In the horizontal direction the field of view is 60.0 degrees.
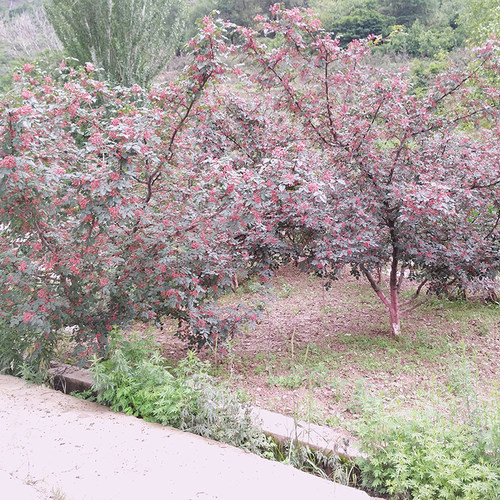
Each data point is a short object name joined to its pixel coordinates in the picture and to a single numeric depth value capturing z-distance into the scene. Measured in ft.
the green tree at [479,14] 34.43
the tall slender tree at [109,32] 32.53
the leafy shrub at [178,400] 7.45
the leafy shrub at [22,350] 9.96
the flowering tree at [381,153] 11.60
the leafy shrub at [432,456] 5.83
